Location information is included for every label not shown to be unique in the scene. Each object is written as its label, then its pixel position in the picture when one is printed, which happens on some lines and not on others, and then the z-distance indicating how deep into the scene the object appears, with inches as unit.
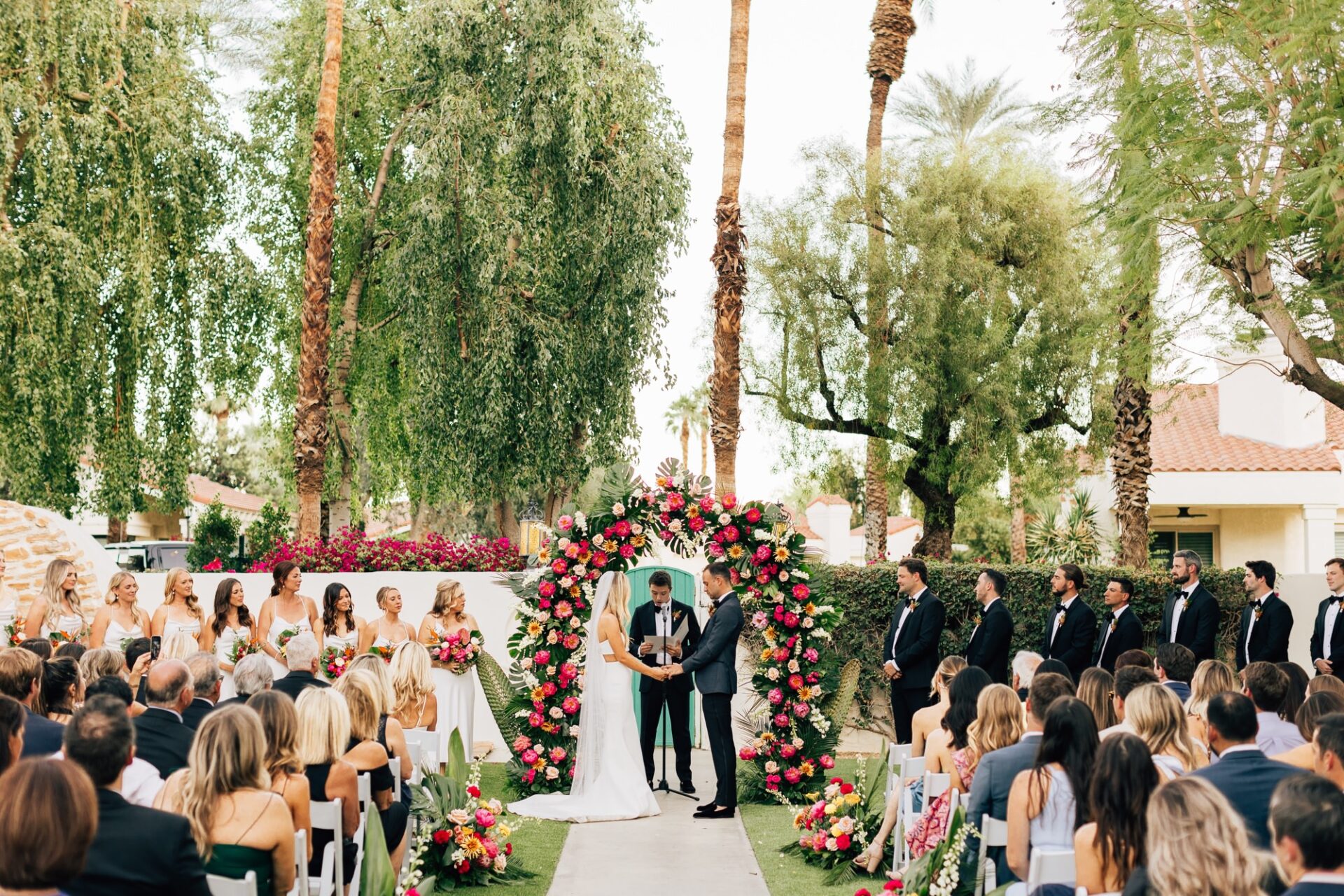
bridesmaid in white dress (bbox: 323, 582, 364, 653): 399.5
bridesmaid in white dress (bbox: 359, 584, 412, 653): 404.8
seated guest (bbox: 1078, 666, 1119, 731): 225.3
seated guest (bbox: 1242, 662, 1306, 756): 234.4
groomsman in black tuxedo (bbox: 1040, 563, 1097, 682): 398.6
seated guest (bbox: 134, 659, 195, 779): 210.4
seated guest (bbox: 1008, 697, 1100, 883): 193.5
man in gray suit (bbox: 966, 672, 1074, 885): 209.6
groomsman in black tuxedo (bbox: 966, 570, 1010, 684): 390.3
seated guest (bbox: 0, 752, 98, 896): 120.7
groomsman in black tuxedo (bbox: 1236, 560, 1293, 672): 380.5
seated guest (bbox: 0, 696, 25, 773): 177.3
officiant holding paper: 416.2
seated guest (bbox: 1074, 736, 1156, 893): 156.9
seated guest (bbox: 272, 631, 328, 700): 255.3
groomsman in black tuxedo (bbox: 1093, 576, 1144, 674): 393.4
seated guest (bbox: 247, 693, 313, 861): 191.5
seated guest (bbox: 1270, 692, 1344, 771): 208.2
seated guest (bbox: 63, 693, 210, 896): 144.8
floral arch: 422.9
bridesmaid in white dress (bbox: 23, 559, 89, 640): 369.1
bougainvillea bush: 569.6
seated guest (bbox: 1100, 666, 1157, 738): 232.4
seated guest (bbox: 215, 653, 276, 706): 231.8
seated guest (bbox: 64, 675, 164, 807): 199.8
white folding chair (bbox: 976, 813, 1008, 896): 208.7
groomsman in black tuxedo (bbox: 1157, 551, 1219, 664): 388.5
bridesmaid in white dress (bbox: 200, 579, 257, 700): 378.0
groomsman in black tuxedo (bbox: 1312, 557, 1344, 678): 373.7
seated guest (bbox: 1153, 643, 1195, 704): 291.6
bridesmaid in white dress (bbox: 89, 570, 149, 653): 372.5
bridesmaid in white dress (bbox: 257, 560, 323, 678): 394.6
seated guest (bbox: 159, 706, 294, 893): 170.7
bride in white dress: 391.5
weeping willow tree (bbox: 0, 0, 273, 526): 621.6
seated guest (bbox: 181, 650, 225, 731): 224.2
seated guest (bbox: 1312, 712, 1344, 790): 173.8
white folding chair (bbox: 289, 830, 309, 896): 192.4
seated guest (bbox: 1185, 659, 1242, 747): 236.1
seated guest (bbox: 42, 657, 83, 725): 238.1
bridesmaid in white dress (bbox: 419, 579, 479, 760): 430.9
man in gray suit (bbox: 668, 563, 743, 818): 388.8
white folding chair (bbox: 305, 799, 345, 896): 209.2
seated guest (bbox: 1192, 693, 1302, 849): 178.4
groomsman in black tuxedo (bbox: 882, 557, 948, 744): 391.5
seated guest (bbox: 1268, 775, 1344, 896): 122.8
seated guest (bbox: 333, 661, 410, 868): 232.5
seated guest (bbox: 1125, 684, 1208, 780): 201.9
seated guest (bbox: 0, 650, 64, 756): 229.1
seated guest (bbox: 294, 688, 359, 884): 212.4
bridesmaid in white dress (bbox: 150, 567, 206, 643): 381.4
